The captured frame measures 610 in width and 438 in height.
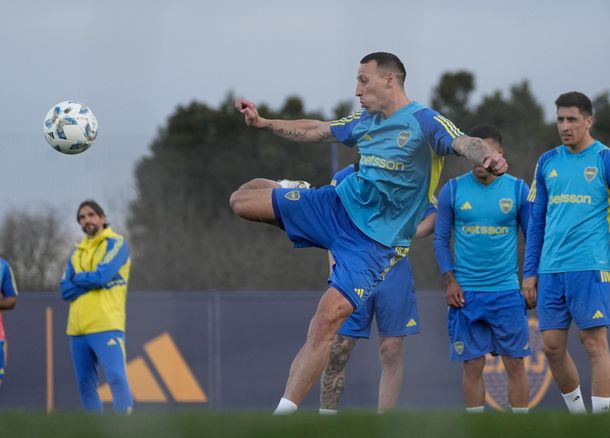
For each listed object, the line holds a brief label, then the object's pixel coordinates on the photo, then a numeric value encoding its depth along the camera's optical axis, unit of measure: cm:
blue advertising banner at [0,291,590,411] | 2470
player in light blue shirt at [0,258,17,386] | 2064
